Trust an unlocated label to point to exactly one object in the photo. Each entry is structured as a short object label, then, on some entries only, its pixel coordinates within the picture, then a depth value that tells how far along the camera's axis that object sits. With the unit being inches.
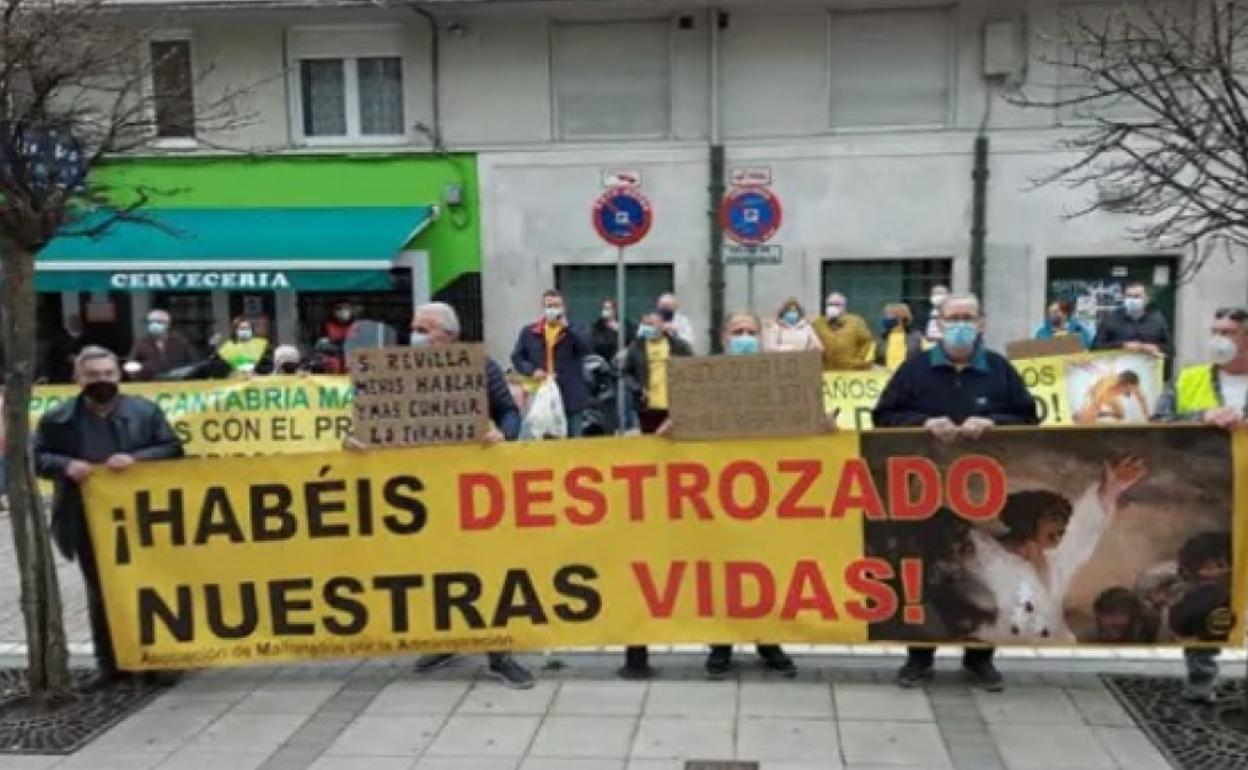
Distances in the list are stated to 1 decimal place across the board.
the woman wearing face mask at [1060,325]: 540.1
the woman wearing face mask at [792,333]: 454.6
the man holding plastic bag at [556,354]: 462.9
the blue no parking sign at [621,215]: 462.9
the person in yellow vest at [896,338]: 502.0
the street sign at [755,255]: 495.5
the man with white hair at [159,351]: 501.0
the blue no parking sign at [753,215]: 481.4
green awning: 619.8
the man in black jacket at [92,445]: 228.1
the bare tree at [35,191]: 212.4
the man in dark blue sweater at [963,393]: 222.2
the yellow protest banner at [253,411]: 371.9
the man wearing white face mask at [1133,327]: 489.4
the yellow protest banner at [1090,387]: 366.9
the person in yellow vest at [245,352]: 500.7
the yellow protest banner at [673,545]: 209.2
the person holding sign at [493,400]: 228.7
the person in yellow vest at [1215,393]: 209.0
